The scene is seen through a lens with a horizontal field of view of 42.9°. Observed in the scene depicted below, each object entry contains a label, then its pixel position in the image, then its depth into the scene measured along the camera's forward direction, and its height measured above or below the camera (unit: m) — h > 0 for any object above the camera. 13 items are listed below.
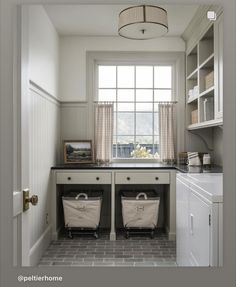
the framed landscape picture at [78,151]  2.18 -0.04
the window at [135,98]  2.35 +0.38
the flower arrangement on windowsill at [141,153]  2.31 -0.05
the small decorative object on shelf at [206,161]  1.94 -0.09
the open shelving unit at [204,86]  1.70 +0.37
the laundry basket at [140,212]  1.97 -0.43
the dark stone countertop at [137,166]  1.73 -0.13
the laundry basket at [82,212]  1.95 -0.43
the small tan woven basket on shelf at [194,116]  2.05 +0.21
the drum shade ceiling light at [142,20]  1.50 +0.66
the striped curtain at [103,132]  2.25 +0.10
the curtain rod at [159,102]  2.27 +0.33
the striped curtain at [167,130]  2.25 +0.12
